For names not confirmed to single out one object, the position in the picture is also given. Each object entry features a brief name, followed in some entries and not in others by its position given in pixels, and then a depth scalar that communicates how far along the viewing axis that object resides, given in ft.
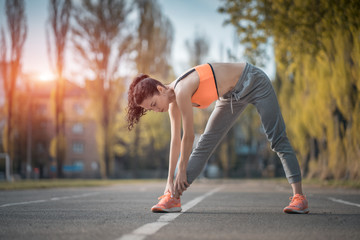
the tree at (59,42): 90.74
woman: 13.62
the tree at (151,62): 118.52
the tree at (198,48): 144.36
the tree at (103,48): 100.99
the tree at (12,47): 81.51
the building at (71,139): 181.16
